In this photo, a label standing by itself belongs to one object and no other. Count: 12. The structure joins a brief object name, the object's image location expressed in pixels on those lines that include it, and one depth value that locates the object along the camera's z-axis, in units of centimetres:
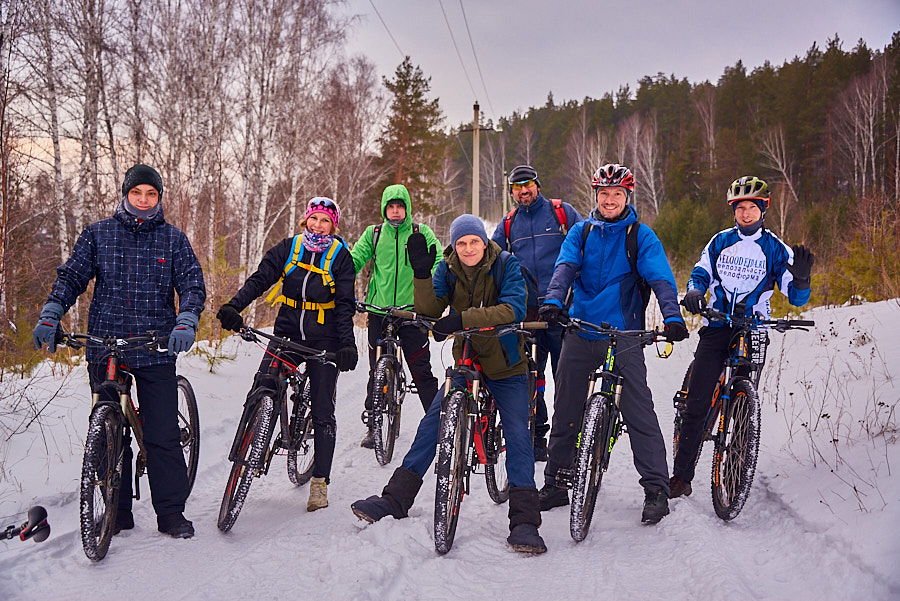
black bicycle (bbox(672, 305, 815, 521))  409
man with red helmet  426
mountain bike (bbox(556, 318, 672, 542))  390
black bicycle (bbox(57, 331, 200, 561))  344
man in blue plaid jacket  384
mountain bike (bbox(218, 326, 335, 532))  401
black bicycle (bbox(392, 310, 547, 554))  360
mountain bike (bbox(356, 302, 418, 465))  561
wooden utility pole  2147
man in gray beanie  378
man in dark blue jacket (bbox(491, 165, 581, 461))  571
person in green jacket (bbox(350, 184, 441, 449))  612
